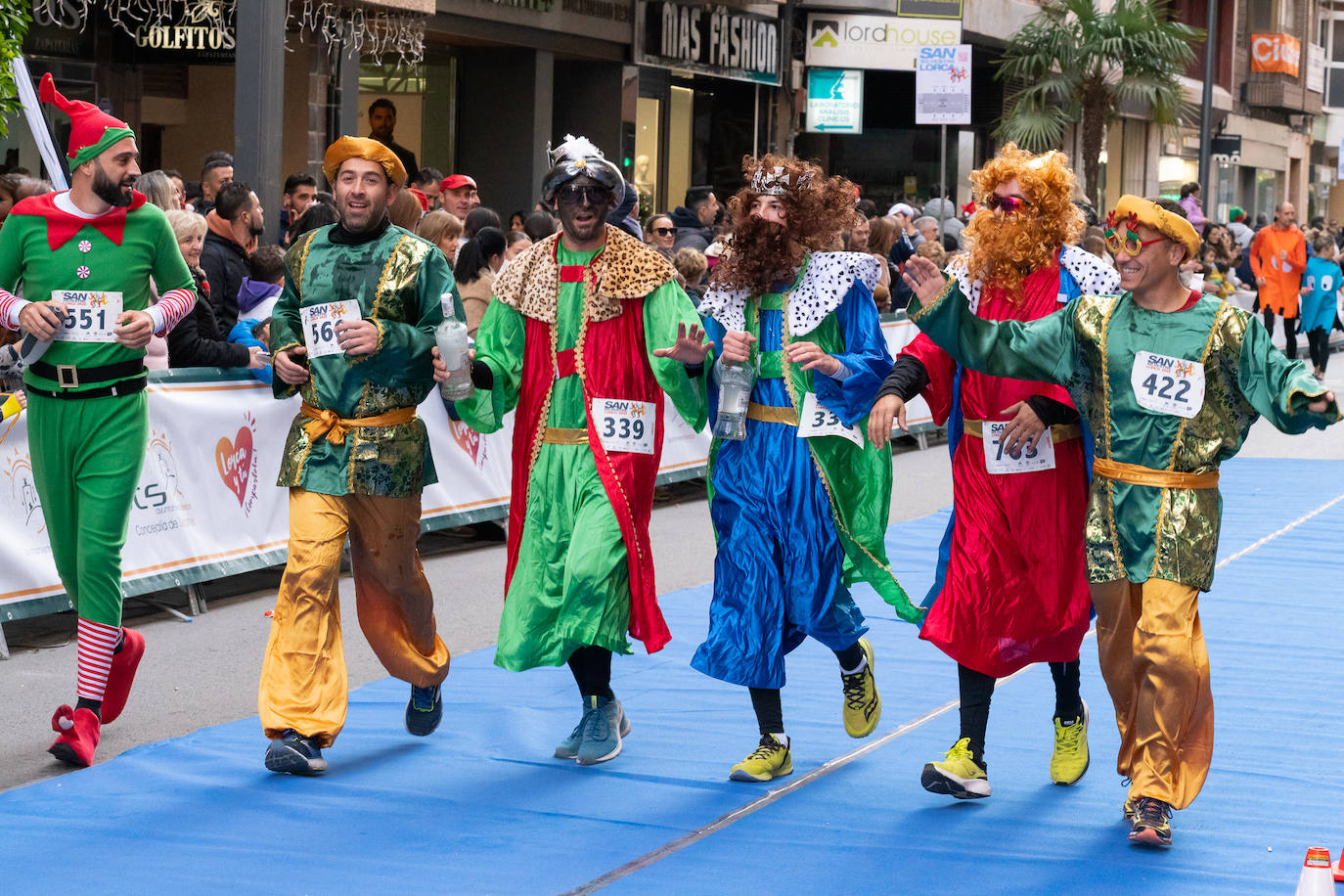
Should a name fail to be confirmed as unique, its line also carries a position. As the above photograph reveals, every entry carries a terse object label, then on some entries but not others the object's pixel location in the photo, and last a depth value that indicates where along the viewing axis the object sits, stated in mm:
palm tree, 50812
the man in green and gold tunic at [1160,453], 9609
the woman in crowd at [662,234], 24750
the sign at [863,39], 49312
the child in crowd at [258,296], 16766
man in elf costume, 11312
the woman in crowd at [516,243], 20497
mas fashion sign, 42656
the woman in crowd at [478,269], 18406
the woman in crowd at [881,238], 25359
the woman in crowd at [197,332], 15586
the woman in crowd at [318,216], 17016
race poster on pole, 31422
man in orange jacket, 42594
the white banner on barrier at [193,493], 14039
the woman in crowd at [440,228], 18219
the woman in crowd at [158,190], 16453
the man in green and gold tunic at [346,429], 10961
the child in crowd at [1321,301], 42156
